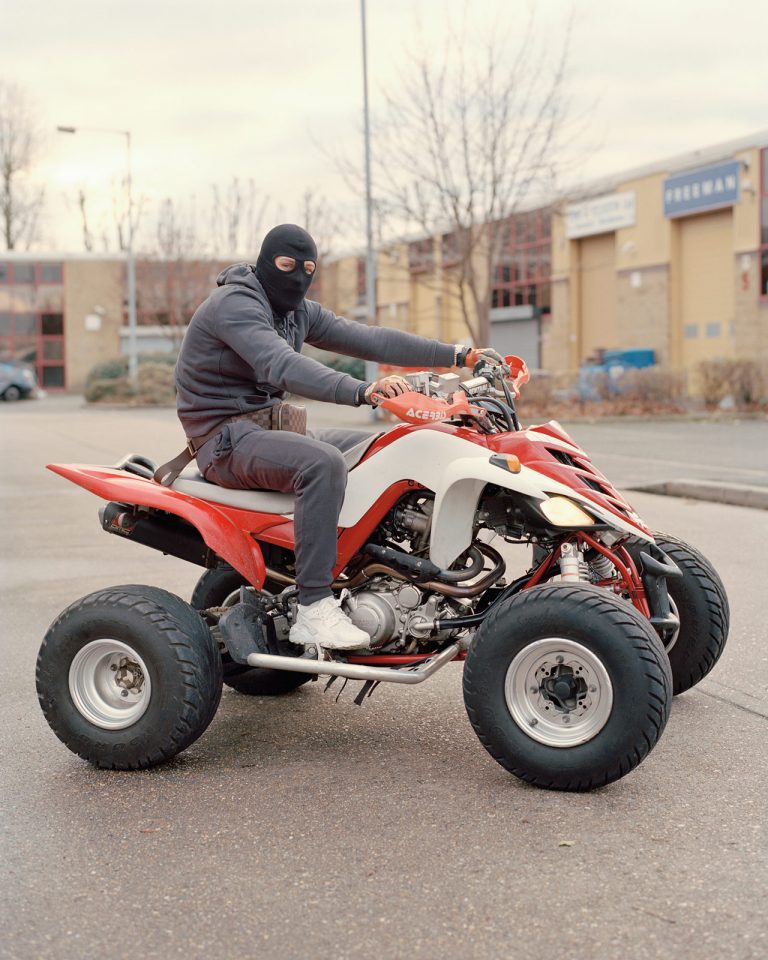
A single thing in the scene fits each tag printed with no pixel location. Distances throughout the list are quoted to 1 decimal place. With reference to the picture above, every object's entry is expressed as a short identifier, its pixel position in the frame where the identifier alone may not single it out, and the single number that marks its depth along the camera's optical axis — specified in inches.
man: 167.5
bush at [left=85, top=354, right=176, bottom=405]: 1604.3
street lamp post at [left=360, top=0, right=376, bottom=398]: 1063.0
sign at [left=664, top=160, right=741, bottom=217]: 1330.0
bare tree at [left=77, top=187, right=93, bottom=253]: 2837.1
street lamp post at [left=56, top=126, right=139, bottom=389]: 1705.2
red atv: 153.3
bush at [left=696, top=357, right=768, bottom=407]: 995.3
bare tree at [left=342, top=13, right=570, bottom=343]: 1002.7
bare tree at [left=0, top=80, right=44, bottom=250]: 2637.8
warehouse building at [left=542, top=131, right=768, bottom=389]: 1320.1
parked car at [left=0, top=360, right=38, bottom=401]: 1966.0
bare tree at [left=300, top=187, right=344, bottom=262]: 2036.2
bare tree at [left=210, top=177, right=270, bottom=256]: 2677.2
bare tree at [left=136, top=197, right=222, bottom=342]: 2225.6
